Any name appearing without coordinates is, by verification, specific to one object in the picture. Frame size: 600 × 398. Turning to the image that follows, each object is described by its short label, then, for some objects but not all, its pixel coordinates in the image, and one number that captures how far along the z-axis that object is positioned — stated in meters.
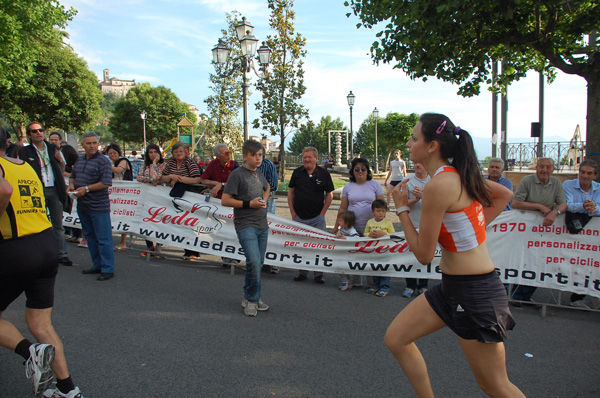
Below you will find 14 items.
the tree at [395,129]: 41.84
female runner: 2.29
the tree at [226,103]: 24.62
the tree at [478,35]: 8.10
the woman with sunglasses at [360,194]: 6.20
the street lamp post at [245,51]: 12.73
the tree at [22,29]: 19.75
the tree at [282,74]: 18.70
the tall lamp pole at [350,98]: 28.66
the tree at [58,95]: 35.72
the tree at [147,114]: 68.12
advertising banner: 5.09
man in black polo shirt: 6.54
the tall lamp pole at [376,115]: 32.07
